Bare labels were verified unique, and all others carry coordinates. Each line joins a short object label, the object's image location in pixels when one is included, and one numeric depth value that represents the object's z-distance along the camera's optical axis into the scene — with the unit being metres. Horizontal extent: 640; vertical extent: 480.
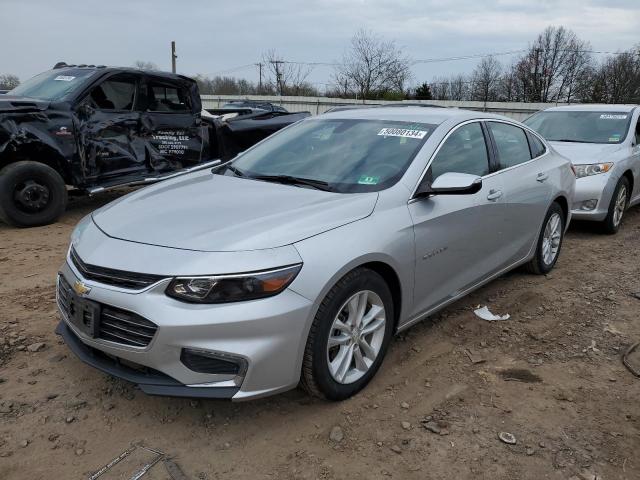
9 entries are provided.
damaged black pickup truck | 6.32
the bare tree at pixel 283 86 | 48.25
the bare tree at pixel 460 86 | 56.62
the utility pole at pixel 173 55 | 44.59
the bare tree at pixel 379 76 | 42.28
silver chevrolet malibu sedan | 2.42
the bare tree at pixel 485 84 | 56.41
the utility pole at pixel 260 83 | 51.72
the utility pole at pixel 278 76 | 48.25
